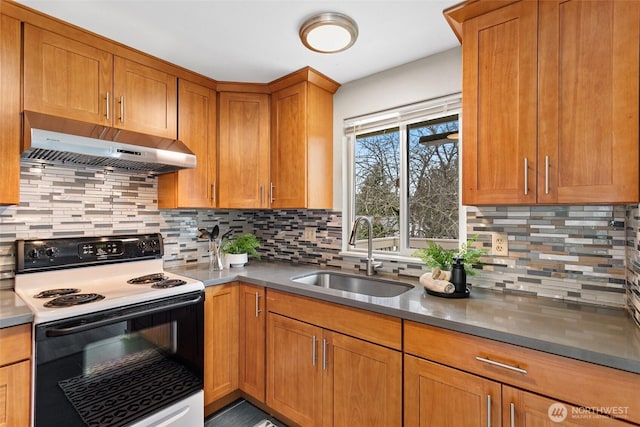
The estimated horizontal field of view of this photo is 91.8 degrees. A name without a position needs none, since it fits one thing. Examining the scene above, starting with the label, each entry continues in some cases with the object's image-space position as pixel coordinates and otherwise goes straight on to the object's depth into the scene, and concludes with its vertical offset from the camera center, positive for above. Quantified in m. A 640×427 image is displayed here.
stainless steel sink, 1.92 -0.48
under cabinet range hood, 1.47 +0.35
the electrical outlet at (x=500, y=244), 1.66 -0.17
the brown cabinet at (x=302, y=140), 2.22 +0.54
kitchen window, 1.97 +0.26
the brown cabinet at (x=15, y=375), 1.22 -0.65
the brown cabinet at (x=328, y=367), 1.43 -0.80
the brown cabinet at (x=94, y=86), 1.57 +0.73
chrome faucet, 2.09 -0.31
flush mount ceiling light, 1.55 +0.95
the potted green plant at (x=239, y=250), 2.31 -0.28
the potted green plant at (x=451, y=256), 1.59 -0.23
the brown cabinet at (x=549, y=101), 1.13 +0.45
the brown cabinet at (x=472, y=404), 1.01 -0.70
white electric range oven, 1.31 -0.59
